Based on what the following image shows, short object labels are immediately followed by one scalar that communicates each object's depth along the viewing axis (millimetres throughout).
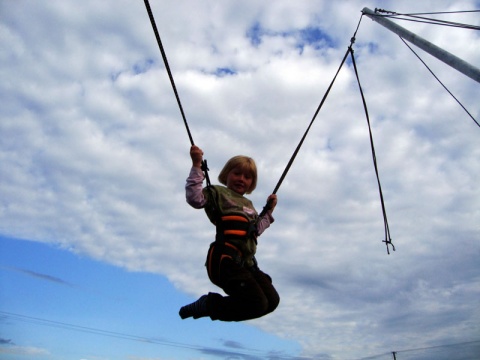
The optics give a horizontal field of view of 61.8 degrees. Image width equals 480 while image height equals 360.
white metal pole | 4102
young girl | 3305
